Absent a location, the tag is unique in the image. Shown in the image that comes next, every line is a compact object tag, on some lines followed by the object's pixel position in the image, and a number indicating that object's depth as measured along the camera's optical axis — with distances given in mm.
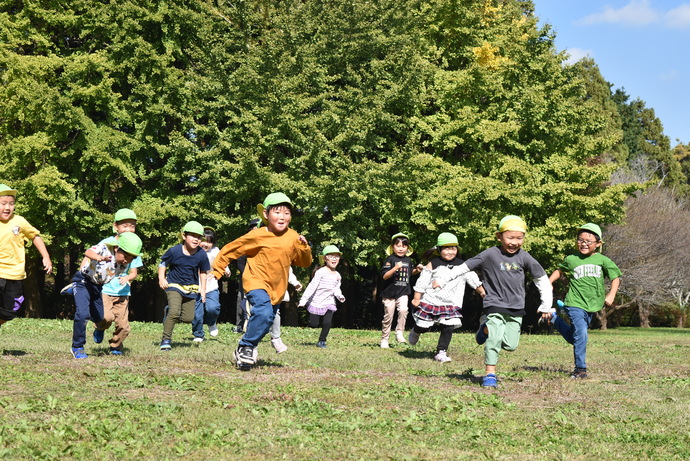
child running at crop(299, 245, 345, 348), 15789
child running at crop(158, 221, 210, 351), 13367
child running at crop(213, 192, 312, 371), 10062
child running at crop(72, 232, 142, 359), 11234
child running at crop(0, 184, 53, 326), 10727
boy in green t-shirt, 11172
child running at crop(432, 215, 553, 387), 10180
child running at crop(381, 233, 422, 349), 15992
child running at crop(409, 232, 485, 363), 13328
